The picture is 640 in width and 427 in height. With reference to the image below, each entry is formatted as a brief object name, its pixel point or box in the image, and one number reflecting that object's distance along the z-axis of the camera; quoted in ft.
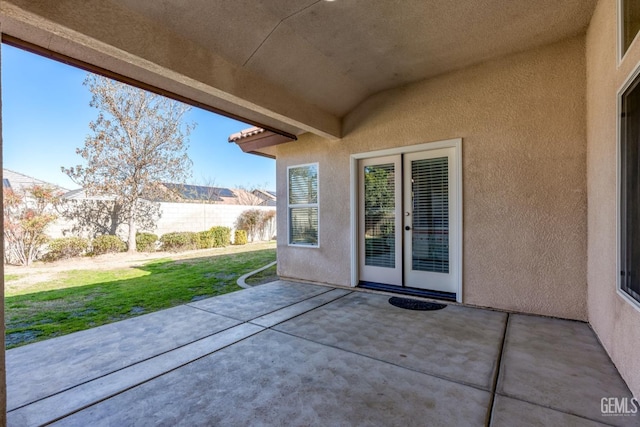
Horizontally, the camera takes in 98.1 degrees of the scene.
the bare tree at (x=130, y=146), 32.07
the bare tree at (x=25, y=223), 24.45
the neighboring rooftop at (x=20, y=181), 26.43
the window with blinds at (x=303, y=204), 18.70
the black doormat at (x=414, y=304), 13.16
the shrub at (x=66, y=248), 26.55
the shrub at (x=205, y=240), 37.96
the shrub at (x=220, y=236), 39.65
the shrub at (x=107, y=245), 30.12
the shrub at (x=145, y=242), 34.01
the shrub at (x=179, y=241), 35.63
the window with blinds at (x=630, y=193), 6.46
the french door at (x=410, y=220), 14.08
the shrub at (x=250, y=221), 44.88
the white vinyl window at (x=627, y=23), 6.51
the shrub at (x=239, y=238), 43.04
